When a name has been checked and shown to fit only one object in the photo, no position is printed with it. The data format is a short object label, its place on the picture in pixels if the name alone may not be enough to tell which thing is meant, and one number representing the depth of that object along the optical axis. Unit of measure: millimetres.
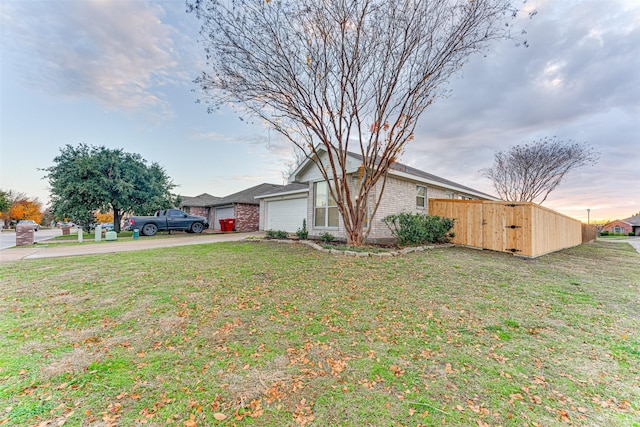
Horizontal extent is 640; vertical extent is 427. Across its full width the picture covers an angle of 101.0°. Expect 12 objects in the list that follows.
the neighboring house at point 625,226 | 47906
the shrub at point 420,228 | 9453
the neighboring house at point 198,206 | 25188
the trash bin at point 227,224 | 20266
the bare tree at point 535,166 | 18766
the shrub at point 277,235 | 12958
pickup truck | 16747
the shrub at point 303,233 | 12073
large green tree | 16719
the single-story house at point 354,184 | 10664
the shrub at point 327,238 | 10695
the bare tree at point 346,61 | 7203
